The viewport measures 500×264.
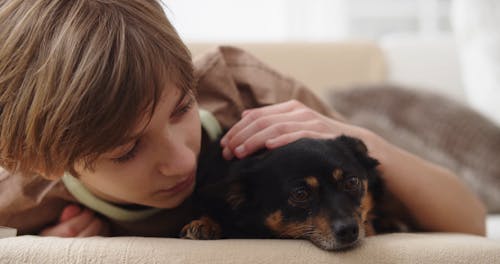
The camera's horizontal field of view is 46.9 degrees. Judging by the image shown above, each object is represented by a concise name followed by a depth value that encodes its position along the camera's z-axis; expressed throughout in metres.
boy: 0.88
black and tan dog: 1.07
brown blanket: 1.94
